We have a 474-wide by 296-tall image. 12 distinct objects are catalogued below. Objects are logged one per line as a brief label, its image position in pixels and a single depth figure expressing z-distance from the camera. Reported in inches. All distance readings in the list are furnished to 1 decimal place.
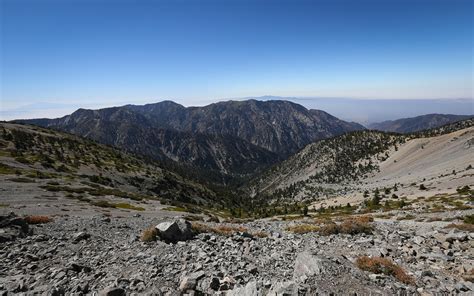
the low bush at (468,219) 917.2
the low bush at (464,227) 732.7
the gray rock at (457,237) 657.6
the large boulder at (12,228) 591.5
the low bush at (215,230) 758.5
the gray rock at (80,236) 631.2
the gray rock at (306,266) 436.5
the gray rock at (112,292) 381.7
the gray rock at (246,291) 379.2
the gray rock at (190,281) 406.9
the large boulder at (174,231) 654.5
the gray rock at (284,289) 364.5
